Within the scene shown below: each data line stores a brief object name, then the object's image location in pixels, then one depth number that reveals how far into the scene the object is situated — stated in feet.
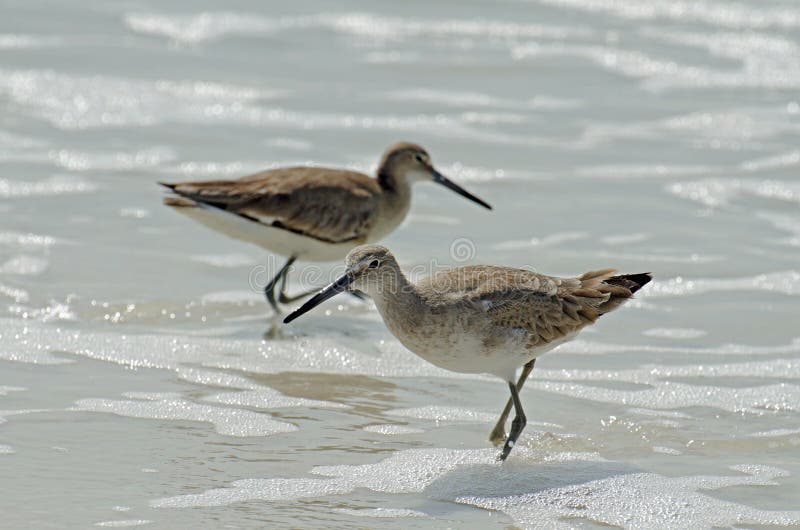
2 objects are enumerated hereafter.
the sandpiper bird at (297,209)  51.67
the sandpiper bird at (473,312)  36.94
